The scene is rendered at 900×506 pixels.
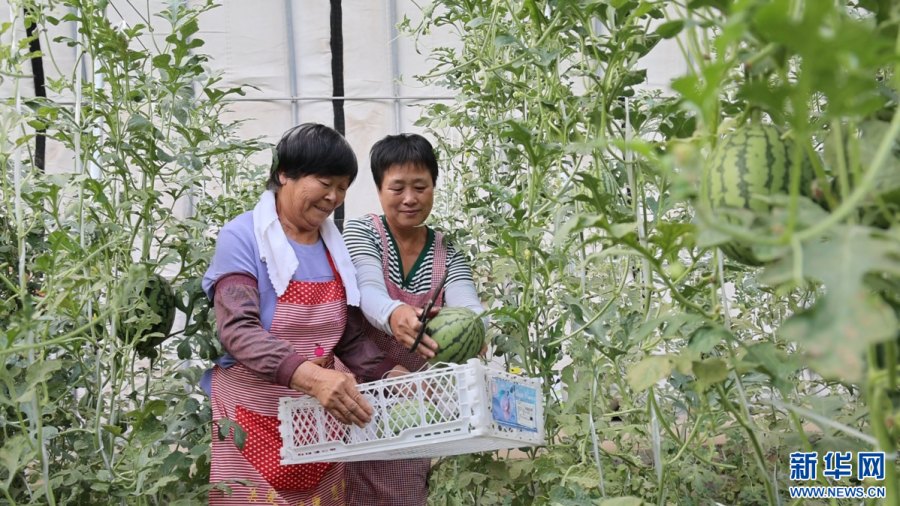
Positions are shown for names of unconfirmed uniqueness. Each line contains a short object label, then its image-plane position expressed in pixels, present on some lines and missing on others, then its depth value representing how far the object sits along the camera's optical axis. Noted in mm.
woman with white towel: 2119
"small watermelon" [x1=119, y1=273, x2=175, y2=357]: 2285
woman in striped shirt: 2539
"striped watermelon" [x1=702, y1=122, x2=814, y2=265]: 1059
